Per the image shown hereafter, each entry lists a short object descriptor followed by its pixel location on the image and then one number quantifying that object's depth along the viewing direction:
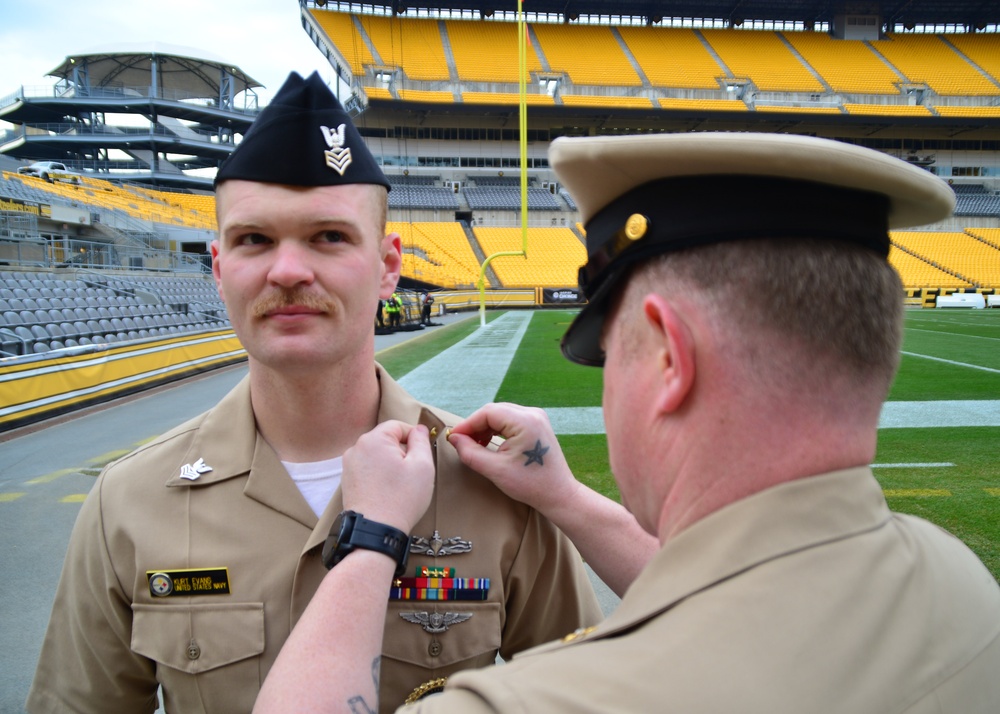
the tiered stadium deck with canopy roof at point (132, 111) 50.28
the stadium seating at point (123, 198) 25.36
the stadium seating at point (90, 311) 10.31
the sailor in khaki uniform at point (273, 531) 1.43
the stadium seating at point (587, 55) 47.22
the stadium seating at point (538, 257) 39.28
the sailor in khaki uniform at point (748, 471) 0.78
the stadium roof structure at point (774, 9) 49.84
